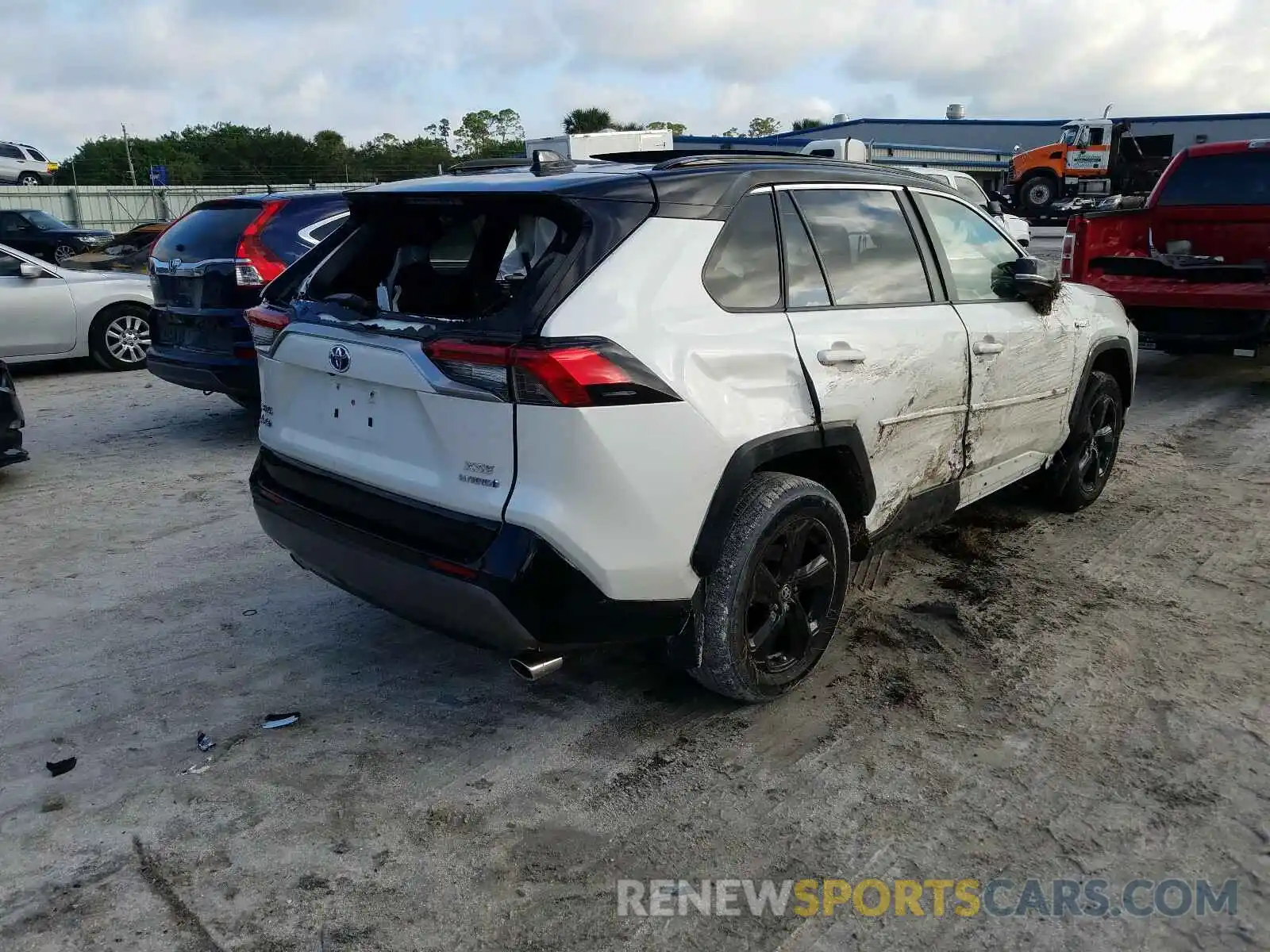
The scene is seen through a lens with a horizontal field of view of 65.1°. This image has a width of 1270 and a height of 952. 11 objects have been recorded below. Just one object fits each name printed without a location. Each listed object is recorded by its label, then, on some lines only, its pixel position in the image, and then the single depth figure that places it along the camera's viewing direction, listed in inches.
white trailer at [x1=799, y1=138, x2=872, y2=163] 855.7
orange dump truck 1155.3
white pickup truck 438.3
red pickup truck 318.3
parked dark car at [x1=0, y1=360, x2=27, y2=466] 237.6
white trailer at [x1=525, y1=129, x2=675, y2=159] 813.2
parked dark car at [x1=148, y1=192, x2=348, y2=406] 267.9
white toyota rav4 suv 107.9
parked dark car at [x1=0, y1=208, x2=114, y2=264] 935.7
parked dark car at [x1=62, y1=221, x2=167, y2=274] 789.9
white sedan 373.4
